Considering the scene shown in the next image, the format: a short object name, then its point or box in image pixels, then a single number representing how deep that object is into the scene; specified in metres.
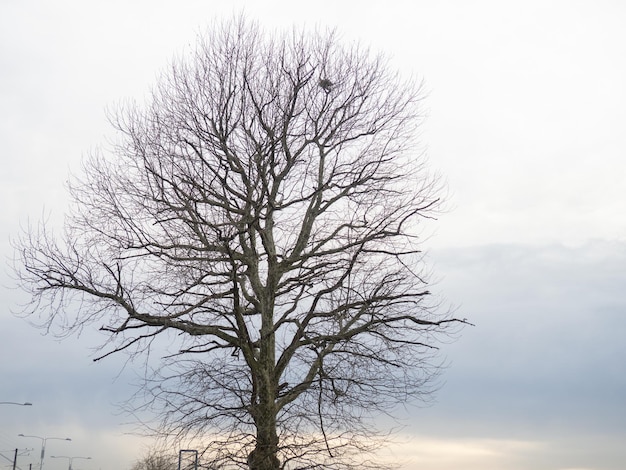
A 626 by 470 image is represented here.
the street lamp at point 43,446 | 49.58
